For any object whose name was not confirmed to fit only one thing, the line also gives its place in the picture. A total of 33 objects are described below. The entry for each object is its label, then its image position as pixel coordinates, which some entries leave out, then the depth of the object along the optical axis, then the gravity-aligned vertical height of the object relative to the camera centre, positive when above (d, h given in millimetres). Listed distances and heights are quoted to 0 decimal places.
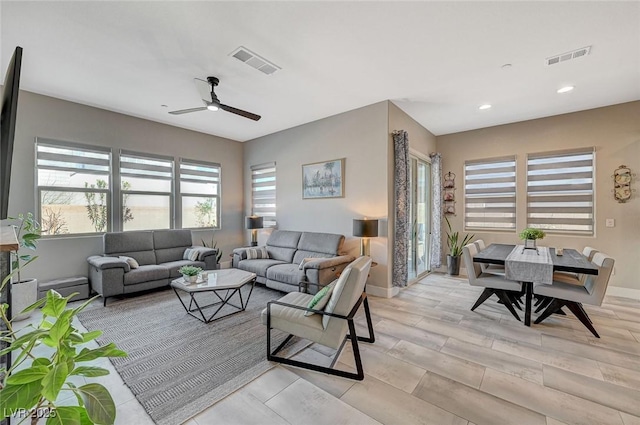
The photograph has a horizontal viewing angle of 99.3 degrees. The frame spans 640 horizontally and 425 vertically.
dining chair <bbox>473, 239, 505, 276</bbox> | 4038 -929
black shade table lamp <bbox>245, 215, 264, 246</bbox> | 5891 -319
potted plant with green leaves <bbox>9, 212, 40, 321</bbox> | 3367 -1039
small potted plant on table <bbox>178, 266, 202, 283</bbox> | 3391 -834
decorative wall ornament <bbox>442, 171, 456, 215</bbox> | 5855 +335
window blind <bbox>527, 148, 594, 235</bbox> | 4570 +310
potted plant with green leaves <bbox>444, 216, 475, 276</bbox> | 5613 -888
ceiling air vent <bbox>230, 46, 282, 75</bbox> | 2951 +1694
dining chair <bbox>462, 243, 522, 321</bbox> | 3393 -959
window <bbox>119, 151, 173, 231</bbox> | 4953 +318
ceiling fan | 3396 +1501
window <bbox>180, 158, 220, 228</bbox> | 5777 +319
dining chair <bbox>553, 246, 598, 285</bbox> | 3382 -890
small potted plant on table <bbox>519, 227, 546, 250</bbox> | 3850 -400
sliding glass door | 5125 -157
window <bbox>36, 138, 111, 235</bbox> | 4129 +327
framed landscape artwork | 4832 +534
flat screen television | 1306 +407
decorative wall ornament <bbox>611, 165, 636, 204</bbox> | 4211 +401
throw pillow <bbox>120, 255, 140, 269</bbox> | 4251 -857
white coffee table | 3256 -945
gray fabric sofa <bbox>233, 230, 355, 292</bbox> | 3984 -877
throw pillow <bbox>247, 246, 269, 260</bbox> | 5107 -865
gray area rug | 2027 -1401
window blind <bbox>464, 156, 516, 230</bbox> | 5238 +295
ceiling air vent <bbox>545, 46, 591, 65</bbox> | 2885 +1686
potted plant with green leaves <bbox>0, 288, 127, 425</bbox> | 800 -517
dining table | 2891 -616
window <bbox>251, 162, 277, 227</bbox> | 6109 +373
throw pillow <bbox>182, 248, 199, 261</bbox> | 5008 -873
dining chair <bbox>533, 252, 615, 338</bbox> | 2789 -924
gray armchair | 2225 -961
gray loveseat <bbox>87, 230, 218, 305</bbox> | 3943 -891
